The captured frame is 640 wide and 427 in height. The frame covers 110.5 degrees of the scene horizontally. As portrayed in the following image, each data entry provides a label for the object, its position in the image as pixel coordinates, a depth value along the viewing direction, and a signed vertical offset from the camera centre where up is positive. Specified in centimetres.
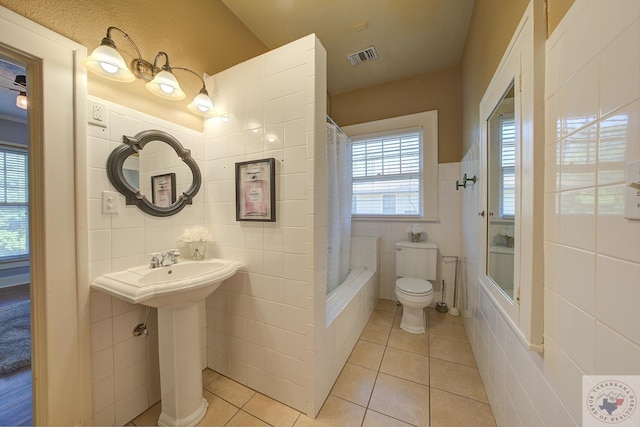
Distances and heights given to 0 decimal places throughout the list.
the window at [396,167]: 263 +56
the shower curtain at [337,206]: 208 +5
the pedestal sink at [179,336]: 112 -70
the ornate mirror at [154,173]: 124 +24
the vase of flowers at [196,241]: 150 -21
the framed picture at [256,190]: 138 +13
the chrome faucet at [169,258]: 133 -28
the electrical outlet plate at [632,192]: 45 +4
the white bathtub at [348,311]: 140 -82
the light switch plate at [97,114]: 113 +50
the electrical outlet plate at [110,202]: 118 +5
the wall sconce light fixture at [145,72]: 105 +74
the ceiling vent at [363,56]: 230 +166
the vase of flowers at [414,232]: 265 -25
